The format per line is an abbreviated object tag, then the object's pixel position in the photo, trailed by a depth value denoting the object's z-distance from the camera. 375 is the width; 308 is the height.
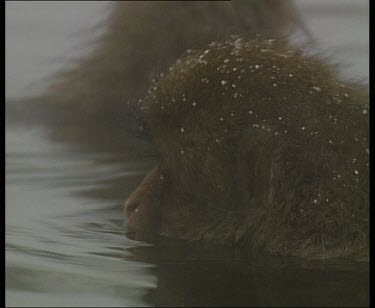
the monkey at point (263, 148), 5.68
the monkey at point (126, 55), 8.73
